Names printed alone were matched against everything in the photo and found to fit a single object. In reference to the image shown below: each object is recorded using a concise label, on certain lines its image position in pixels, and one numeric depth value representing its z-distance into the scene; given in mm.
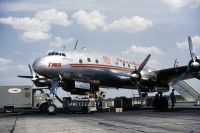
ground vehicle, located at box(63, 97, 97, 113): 29656
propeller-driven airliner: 26531
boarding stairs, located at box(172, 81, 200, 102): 31200
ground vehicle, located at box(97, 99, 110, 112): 32528
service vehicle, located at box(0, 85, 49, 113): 36406
